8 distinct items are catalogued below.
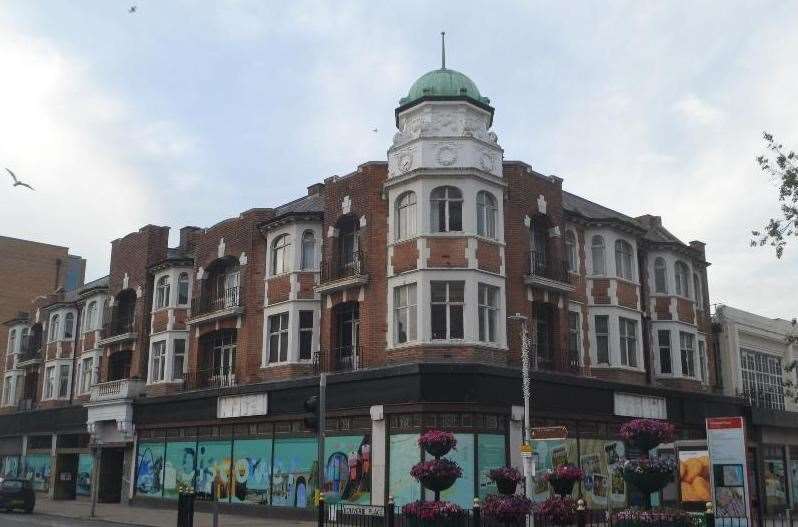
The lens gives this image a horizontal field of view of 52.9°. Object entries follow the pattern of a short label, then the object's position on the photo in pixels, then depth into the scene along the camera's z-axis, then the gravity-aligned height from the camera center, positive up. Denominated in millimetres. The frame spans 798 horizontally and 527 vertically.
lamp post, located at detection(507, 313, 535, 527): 20938 +338
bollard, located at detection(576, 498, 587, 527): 15273 -1061
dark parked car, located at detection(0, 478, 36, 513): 31938 -1610
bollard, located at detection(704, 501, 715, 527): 14516 -1048
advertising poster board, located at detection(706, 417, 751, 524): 20766 -232
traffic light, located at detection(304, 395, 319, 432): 17500 +966
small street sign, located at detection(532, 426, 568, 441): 19875 +575
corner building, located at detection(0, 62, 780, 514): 26125 +4772
